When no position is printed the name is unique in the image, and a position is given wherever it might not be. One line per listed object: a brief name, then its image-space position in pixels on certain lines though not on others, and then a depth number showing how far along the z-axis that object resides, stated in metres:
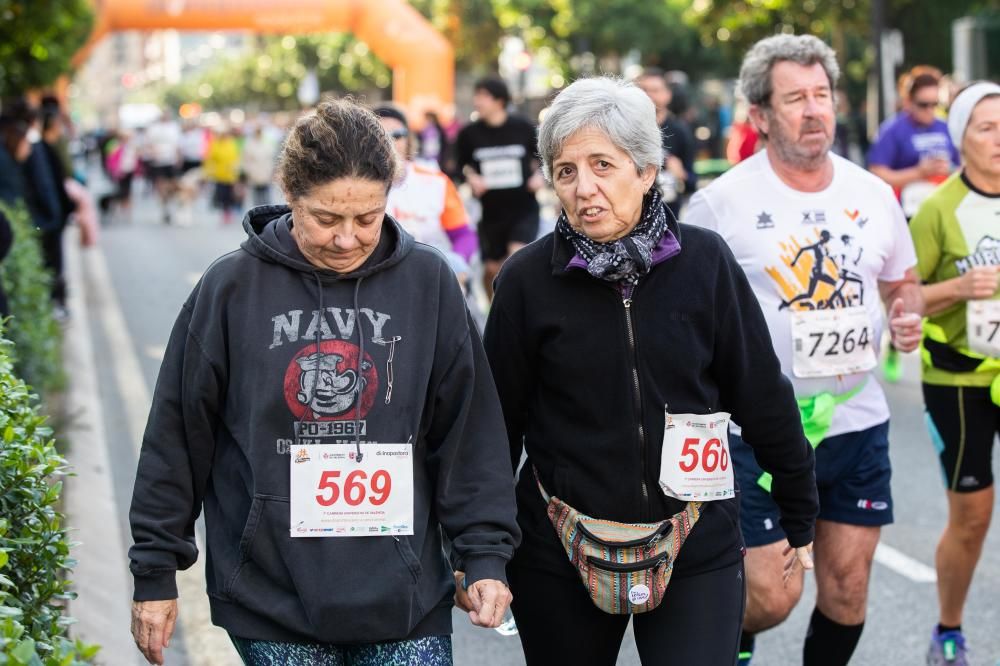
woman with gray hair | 5.91
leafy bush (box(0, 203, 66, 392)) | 14.39
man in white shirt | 7.48
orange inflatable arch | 64.92
